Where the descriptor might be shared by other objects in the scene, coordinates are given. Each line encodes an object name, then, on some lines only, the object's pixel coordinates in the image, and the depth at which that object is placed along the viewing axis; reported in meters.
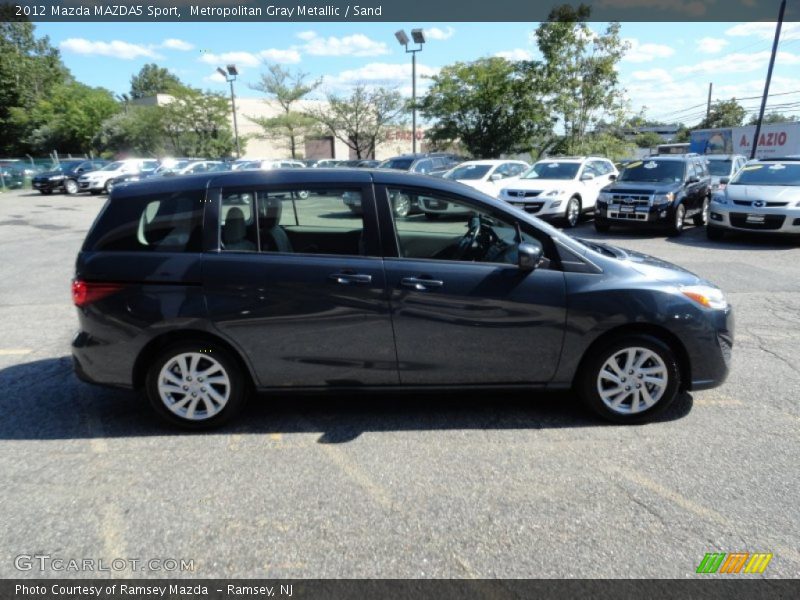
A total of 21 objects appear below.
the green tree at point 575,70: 23.78
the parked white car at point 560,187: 13.57
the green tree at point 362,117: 41.12
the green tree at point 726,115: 71.81
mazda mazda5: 3.51
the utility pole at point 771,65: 17.73
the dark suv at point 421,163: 18.77
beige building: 47.50
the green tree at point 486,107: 26.84
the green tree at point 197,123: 42.12
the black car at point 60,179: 28.34
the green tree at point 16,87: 51.47
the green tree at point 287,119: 44.62
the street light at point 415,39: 24.17
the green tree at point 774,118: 74.31
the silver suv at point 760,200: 10.25
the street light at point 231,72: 36.62
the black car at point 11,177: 32.34
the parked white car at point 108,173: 28.05
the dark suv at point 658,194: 11.87
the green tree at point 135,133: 43.75
